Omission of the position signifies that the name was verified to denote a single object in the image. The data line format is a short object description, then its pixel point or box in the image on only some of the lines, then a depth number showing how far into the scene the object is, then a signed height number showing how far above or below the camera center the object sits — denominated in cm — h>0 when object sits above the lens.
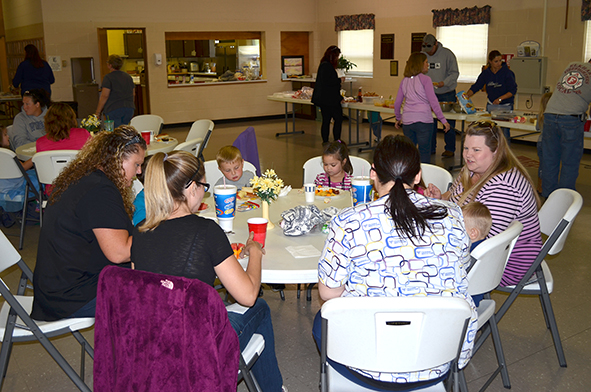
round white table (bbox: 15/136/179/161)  462 -55
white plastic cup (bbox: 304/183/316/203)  293 -58
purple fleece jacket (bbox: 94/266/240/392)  155 -72
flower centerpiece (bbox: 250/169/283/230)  243 -47
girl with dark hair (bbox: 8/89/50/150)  529 -33
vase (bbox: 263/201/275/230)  253 -60
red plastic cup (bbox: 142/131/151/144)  501 -45
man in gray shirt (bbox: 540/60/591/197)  509 -46
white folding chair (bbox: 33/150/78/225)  396 -55
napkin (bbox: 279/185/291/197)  313 -61
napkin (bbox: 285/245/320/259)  219 -68
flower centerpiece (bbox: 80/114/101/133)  521 -36
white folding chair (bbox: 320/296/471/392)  149 -71
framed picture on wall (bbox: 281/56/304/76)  1252 +42
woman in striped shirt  245 -51
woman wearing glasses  172 -48
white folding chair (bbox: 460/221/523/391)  195 -68
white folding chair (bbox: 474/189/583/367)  231 -74
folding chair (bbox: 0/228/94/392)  203 -94
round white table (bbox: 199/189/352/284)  204 -68
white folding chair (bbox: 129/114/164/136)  635 -43
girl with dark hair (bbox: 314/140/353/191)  343 -53
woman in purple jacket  591 -24
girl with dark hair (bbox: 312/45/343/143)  811 -15
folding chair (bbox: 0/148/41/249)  408 -65
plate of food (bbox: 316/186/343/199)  308 -62
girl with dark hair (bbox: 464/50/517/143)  732 +0
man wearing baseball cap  755 +14
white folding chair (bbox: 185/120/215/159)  564 -46
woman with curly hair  213 -57
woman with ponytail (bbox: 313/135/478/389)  163 -49
